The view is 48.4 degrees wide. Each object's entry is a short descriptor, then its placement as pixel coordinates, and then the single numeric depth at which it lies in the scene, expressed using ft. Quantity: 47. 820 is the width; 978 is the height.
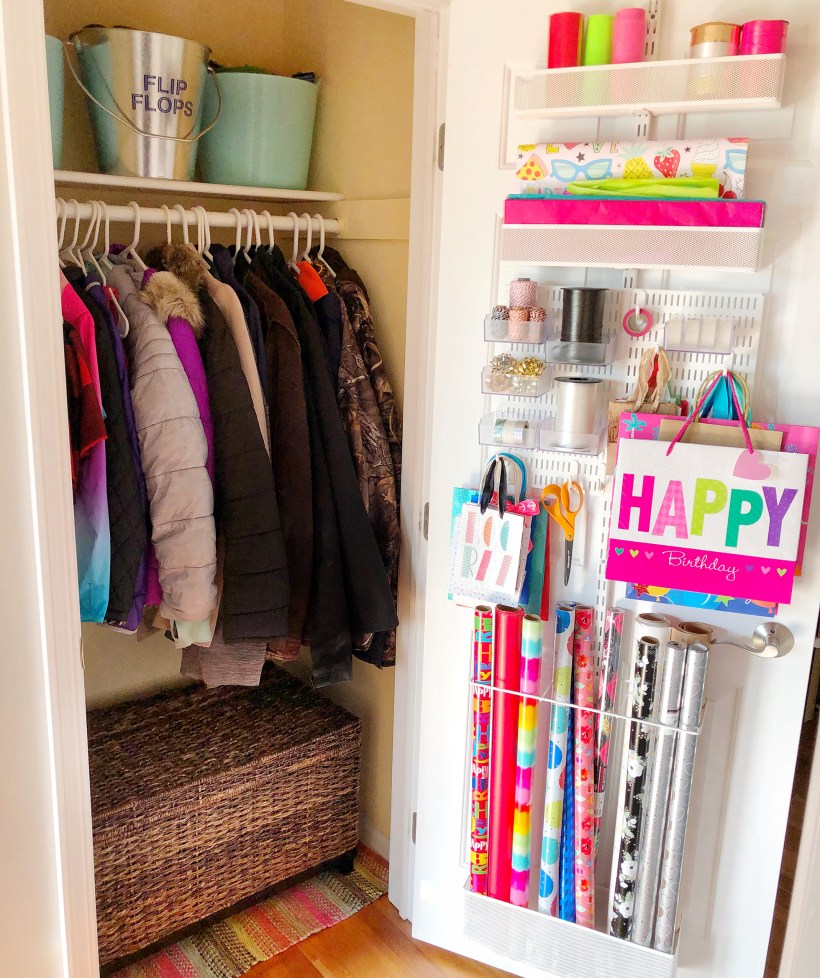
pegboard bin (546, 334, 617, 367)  5.41
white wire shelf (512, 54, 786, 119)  4.71
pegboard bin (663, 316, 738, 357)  5.14
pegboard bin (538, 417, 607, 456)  5.50
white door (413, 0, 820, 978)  5.01
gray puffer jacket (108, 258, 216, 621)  5.78
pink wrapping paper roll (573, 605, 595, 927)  5.89
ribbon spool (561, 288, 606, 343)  5.36
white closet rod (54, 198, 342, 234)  5.94
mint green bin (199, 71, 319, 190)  6.87
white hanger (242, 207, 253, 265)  6.75
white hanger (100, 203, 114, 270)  6.06
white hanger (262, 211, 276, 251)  6.84
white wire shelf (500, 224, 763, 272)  4.88
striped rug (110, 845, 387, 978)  6.93
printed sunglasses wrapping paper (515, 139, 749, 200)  4.90
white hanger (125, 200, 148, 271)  6.18
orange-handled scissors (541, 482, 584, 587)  5.85
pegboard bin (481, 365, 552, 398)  5.65
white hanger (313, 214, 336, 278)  7.27
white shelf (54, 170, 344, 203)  6.12
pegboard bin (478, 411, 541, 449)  5.78
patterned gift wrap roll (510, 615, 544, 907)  5.95
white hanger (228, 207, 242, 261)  6.69
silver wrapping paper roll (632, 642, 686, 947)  5.49
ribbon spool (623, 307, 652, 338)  5.42
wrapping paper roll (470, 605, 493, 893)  6.13
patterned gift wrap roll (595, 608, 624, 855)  5.79
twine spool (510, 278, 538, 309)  5.56
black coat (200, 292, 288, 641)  6.02
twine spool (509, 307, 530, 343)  5.52
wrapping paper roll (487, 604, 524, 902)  6.03
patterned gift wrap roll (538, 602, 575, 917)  5.87
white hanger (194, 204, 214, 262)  6.45
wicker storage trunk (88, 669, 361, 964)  6.67
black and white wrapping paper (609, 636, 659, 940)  5.58
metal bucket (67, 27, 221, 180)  6.08
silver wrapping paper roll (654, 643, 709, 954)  5.41
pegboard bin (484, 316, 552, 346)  5.55
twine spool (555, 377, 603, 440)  5.45
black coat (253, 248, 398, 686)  6.59
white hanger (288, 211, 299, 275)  7.11
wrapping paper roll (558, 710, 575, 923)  6.06
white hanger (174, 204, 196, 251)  6.39
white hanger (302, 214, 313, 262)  7.24
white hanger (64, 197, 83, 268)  5.90
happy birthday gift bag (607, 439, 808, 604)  4.98
